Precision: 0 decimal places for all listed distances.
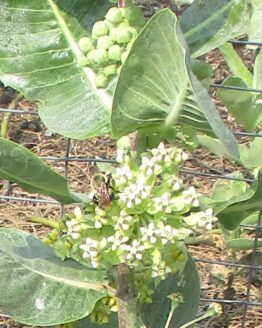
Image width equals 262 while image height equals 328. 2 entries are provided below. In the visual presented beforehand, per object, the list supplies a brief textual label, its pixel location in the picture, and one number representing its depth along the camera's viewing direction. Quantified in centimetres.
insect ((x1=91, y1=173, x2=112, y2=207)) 67
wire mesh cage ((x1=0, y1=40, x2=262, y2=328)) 110
